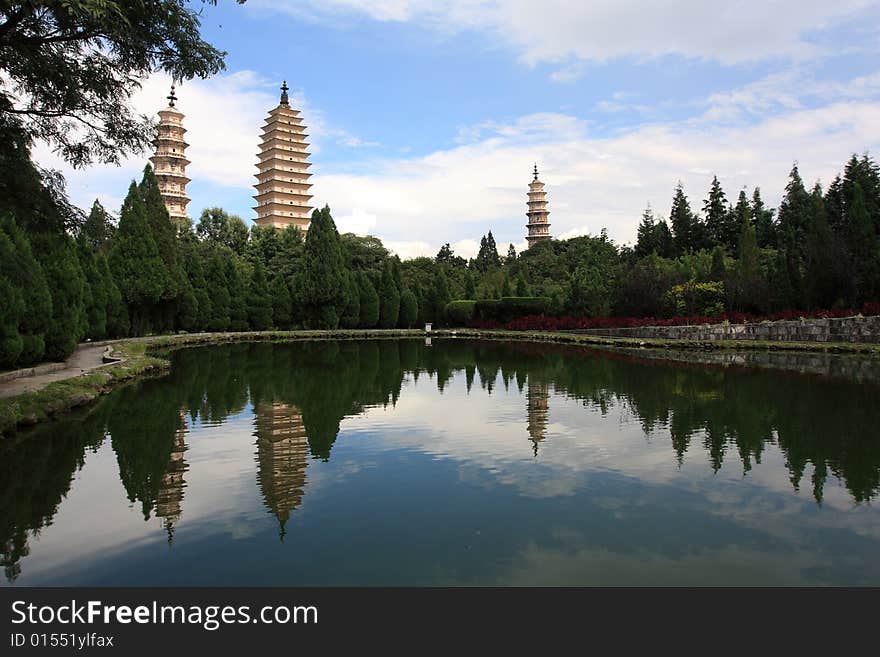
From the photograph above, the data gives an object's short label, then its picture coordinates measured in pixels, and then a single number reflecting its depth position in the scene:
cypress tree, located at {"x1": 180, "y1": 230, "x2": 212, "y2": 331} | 32.06
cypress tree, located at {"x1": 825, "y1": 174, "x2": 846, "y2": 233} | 38.22
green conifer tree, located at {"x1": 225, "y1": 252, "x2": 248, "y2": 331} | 34.31
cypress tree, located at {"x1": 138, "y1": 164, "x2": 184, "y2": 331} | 28.69
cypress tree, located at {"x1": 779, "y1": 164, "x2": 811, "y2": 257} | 39.78
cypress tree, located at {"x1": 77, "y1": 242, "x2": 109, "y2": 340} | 22.06
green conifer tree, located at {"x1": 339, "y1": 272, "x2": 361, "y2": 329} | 36.59
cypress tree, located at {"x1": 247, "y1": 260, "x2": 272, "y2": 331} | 35.34
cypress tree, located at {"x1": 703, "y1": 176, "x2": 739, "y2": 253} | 47.06
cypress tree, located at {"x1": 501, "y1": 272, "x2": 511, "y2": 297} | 39.00
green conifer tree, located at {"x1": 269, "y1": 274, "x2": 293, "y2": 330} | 36.47
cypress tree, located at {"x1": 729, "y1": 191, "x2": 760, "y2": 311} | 26.27
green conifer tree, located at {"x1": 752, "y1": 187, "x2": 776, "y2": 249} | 46.41
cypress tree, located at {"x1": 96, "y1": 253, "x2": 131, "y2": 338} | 24.23
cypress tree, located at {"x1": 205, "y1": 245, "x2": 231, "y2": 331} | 33.03
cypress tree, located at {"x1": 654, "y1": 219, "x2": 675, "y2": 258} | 47.22
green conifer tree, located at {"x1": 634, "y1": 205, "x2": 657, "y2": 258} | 47.68
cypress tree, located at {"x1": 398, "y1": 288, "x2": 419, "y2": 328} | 40.44
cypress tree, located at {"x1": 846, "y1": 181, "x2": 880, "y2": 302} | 22.03
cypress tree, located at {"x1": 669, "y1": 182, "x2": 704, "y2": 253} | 47.66
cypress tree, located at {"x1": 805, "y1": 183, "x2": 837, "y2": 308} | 23.08
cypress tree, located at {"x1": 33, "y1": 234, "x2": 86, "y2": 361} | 14.73
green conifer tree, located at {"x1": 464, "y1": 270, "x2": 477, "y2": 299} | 42.88
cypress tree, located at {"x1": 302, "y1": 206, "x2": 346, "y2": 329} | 35.25
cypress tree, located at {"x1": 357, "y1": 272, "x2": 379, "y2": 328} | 38.16
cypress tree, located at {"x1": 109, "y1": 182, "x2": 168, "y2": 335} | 26.19
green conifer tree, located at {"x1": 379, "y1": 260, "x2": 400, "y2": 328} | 39.34
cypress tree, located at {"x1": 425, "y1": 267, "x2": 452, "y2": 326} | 41.72
